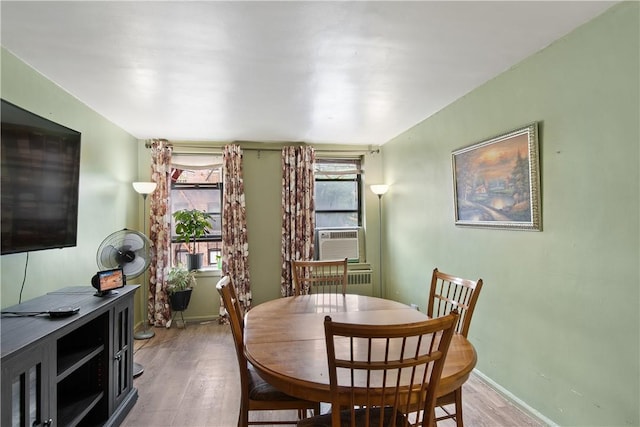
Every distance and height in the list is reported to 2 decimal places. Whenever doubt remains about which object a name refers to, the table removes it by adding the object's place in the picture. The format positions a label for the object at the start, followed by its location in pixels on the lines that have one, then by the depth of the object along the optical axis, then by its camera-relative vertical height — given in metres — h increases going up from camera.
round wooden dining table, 1.21 -0.56
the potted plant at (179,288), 3.86 -0.74
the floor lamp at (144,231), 3.61 -0.06
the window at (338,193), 4.71 +0.46
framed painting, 2.09 +0.30
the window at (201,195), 4.29 +0.41
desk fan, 2.57 -0.21
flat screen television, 1.68 +0.26
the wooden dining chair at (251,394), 1.52 -0.80
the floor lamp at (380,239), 4.62 -0.21
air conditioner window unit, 4.45 -0.27
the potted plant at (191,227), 3.98 -0.01
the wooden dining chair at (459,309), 1.59 -0.49
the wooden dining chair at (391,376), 1.02 -0.56
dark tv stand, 1.30 -0.69
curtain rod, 4.22 +1.04
